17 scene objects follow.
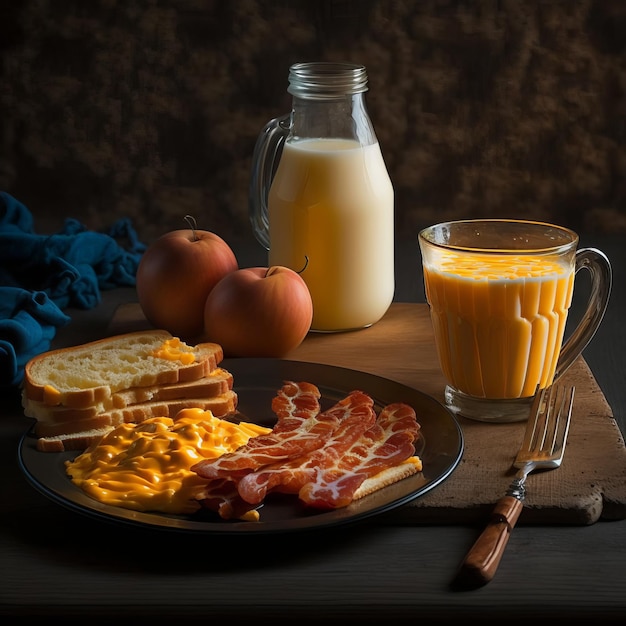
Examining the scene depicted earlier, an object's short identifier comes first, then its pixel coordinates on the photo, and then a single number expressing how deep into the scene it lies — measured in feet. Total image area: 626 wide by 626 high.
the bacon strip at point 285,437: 2.73
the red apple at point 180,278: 3.61
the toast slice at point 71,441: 2.89
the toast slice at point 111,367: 3.03
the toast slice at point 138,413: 2.97
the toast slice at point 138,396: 3.01
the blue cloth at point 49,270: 3.67
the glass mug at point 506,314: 3.09
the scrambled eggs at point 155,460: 2.69
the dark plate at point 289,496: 2.63
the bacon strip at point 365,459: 2.68
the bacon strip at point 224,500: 2.67
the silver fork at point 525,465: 2.59
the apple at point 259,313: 3.45
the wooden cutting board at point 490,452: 2.76
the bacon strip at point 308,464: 2.69
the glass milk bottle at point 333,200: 3.56
